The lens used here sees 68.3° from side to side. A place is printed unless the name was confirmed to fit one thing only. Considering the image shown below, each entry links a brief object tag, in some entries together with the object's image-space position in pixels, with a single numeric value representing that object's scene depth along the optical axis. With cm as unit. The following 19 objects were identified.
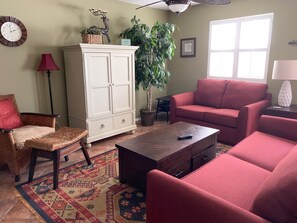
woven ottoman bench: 221
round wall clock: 279
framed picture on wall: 458
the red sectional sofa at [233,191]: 96
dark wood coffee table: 194
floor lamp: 297
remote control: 228
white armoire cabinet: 311
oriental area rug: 182
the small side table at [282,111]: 301
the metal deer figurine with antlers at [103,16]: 341
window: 376
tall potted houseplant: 390
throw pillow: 263
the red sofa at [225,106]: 320
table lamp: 299
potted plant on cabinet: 312
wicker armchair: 235
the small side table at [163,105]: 470
